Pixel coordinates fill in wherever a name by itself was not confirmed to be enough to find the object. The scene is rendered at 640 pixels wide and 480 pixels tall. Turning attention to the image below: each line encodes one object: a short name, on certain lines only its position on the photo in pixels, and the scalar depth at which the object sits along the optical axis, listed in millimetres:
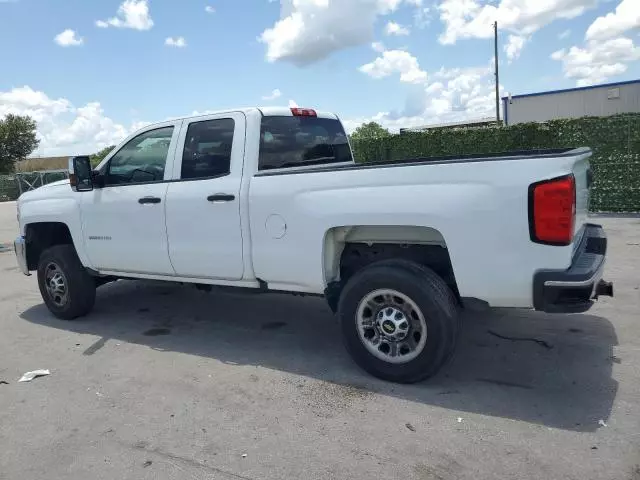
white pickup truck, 3387
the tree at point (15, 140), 46750
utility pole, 37891
